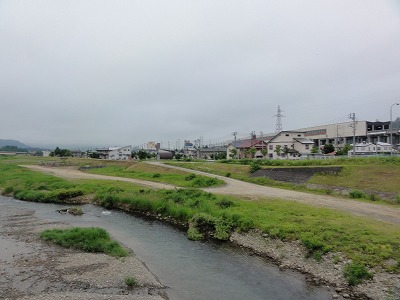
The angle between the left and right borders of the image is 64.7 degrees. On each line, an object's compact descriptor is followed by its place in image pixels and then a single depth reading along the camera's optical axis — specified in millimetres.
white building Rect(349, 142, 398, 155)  65125
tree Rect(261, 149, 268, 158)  82694
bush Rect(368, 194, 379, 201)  28766
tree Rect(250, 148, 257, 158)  84925
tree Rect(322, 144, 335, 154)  76812
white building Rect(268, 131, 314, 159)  79081
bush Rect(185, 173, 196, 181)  46372
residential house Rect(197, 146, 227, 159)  128875
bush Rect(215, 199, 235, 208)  27641
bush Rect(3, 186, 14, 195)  44734
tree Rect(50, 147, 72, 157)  144875
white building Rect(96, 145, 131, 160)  137500
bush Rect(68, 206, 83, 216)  30875
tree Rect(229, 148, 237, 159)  93725
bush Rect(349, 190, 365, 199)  29906
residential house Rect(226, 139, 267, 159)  86900
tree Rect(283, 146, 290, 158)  73975
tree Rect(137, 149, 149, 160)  108131
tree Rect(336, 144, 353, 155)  66225
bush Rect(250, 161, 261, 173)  47219
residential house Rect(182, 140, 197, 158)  144500
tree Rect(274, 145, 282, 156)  77650
